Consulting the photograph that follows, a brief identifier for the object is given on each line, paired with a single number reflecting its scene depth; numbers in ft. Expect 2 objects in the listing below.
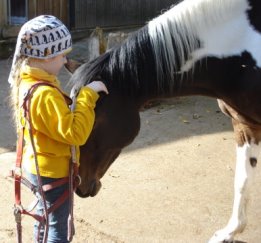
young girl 6.37
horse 7.62
